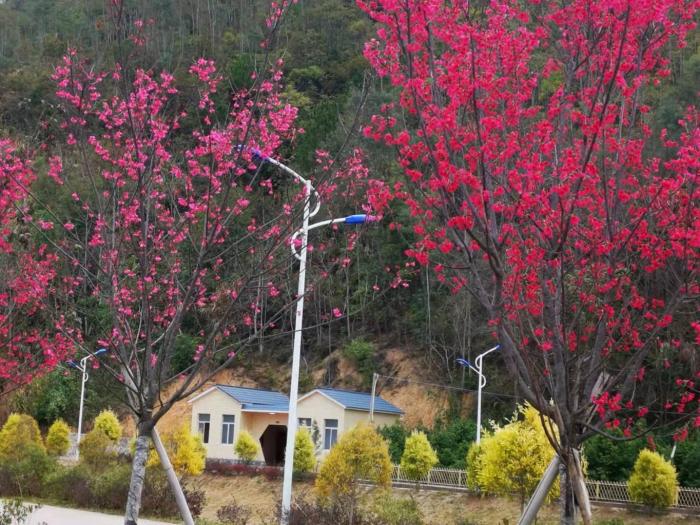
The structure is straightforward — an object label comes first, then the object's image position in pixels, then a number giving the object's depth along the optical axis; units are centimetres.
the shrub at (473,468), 2383
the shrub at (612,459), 2388
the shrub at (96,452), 2548
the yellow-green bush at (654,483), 2030
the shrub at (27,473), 2464
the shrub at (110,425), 3556
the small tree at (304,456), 2975
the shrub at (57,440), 3512
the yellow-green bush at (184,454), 2617
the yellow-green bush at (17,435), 2802
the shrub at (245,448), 3312
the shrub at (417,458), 2730
